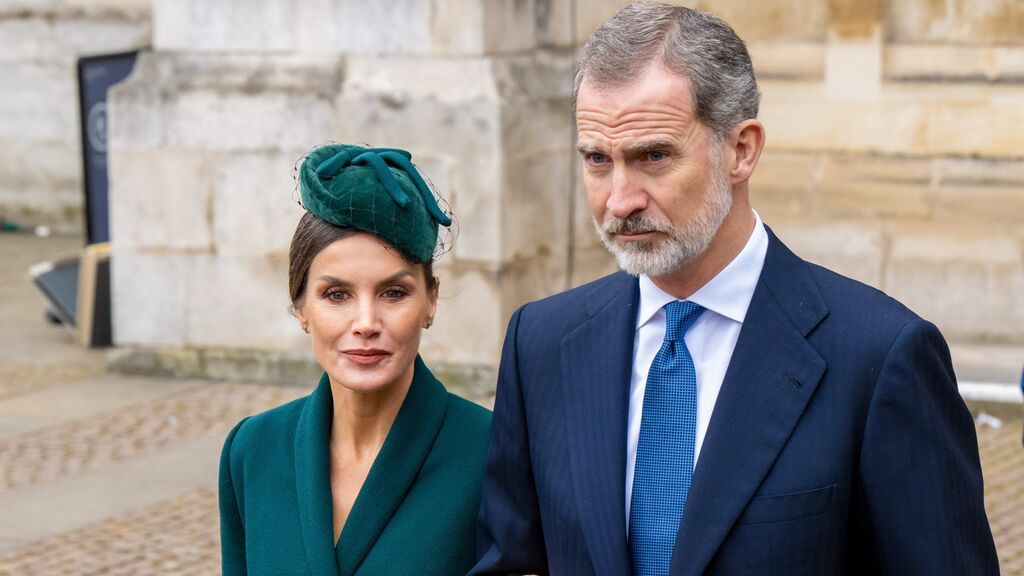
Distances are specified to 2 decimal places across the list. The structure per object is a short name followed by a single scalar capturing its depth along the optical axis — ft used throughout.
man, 15.65
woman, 18.58
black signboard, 68.08
